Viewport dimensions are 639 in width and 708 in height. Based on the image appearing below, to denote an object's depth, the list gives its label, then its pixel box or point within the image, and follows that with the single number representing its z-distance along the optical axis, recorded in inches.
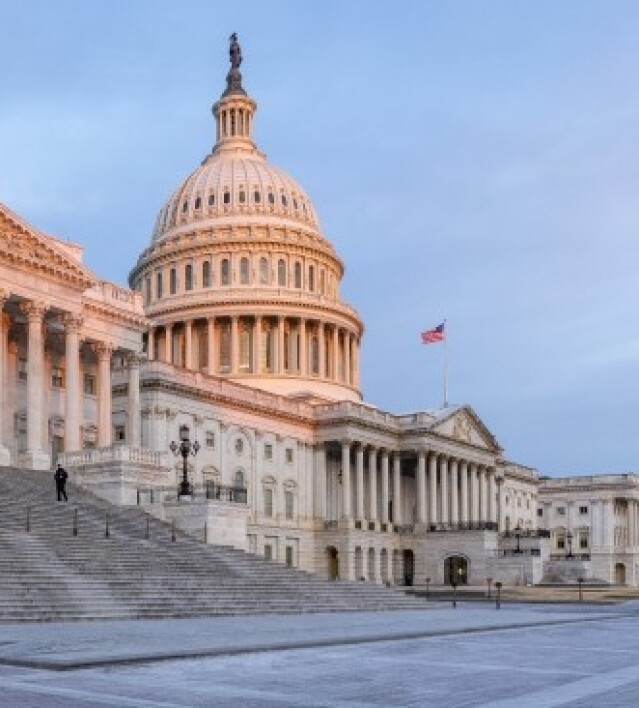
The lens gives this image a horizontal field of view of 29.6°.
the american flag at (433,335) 4475.9
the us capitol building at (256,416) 2573.8
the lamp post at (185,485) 2236.7
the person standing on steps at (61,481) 2021.7
